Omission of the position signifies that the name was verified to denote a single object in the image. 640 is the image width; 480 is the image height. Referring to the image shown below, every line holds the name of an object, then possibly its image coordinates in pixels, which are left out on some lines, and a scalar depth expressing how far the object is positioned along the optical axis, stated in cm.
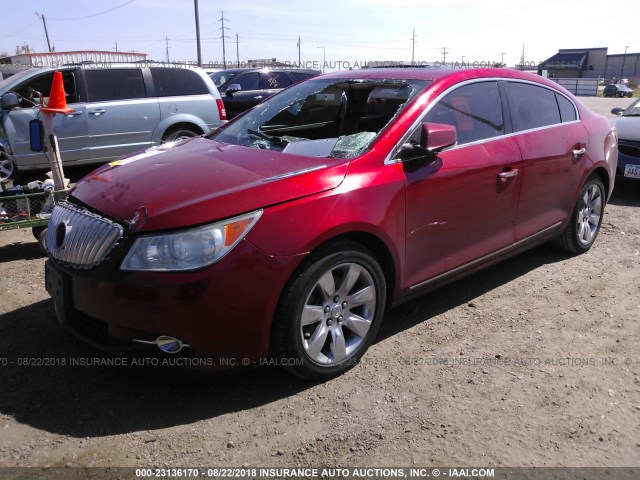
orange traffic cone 471
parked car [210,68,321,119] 1184
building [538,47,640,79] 7106
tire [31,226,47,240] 518
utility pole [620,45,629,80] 7025
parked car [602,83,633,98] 4397
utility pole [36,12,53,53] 6277
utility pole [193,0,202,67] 3183
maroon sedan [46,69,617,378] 265
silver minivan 788
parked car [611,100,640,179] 743
